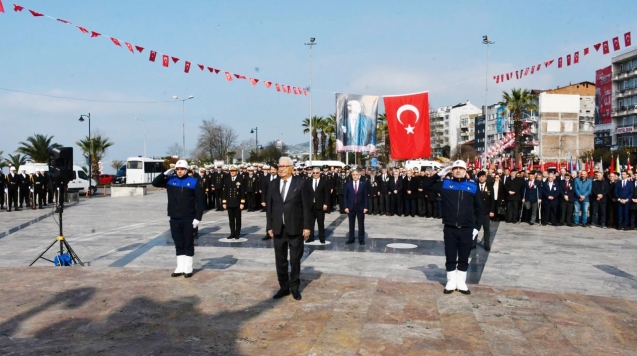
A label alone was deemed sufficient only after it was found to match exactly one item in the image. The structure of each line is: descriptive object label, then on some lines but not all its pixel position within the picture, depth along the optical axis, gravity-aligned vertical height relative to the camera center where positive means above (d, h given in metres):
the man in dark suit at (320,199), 12.83 -0.74
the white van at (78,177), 32.62 -0.36
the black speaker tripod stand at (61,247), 9.44 -1.36
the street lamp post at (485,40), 39.57 +9.55
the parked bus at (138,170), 51.78 +0.12
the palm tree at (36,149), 50.28 +2.23
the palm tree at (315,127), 62.09 +5.00
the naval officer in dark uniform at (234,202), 12.93 -0.79
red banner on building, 79.34 +10.99
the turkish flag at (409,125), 17.55 +1.46
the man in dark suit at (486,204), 11.72 -0.86
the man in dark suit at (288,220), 7.30 -0.71
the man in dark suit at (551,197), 17.20 -0.99
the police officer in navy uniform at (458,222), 7.34 -0.75
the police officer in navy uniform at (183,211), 8.46 -0.66
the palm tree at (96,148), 52.00 +2.48
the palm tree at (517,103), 46.03 +5.63
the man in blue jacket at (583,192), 16.95 -0.82
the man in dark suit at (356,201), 12.45 -0.77
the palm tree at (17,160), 50.97 +1.21
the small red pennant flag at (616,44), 14.30 +3.33
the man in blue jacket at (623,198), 16.31 -0.99
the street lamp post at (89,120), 48.00 +4.69
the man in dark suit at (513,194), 17.70 -0.90
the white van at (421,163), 42.56 +0.42
